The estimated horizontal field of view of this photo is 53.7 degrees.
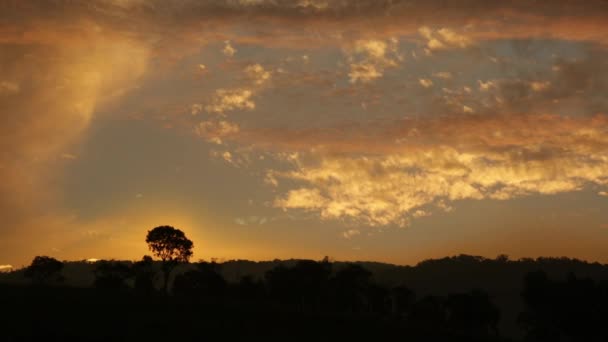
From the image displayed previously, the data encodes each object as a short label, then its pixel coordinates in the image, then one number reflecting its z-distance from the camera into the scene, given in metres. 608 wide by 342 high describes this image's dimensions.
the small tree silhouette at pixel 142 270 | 146.62
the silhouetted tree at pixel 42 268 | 142.62
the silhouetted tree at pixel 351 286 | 165.12
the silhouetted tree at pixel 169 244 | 134.38
